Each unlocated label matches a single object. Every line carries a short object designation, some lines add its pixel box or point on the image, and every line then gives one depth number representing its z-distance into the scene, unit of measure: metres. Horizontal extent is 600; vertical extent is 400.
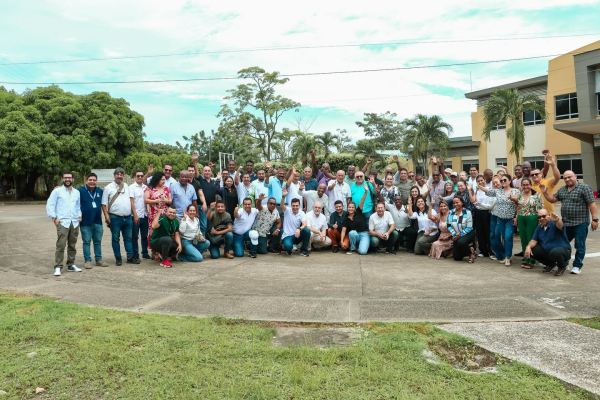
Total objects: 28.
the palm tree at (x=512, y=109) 23.94
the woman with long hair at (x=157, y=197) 8.38
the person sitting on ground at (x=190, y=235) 8.56
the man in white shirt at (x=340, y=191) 10.01
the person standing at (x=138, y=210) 8.49
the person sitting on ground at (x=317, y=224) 9.52
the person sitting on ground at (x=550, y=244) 7.02
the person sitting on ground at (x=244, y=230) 9.13
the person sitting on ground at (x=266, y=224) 9.34
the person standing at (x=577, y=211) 7.07
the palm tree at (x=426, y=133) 28.62
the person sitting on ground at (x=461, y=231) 8.42
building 25.27
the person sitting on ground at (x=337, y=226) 9.62
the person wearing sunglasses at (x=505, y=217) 8.05
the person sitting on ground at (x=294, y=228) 9.32
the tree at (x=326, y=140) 35.67
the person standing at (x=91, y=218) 7.96
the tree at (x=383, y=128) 52.41
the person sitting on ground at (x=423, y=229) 9.13
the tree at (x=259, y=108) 44.00
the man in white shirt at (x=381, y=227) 9.34
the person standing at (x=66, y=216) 7.54
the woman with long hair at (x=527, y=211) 7.77
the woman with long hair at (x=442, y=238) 8.77
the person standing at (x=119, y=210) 8.15
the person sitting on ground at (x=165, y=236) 8.17
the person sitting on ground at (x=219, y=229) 9.03
